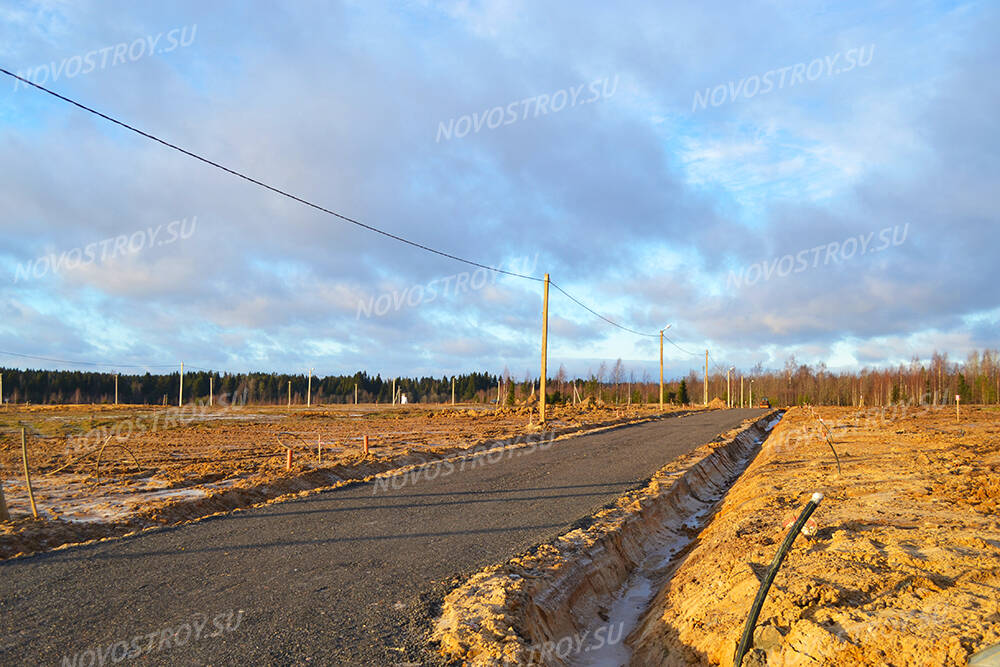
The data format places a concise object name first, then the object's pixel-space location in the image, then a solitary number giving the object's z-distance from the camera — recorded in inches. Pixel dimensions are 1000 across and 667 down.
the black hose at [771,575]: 165.3
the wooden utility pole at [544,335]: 1202.0
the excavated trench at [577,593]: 225.5
